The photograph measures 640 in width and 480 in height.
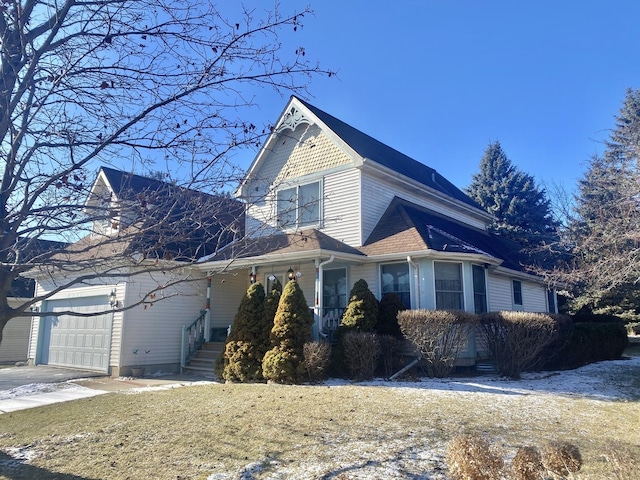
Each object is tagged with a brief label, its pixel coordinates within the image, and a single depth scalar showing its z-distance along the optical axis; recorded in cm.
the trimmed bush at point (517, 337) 1125
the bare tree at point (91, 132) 430
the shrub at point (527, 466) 383
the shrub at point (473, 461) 375
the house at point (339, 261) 1310
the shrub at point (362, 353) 1112
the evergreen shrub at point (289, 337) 1094
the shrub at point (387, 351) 1166
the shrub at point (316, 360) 1084
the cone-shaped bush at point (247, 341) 1162
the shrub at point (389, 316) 1254
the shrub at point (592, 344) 1423
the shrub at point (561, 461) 388
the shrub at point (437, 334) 1115
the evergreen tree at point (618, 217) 1018
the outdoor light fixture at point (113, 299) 1427
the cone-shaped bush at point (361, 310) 1205
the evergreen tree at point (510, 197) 3055
